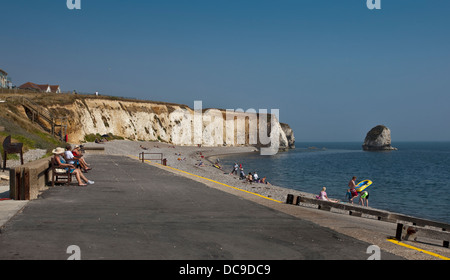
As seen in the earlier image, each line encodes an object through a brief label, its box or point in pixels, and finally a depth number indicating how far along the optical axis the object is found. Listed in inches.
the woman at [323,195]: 848.9
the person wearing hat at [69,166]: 570.9
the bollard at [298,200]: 593.0
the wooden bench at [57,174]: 574.6
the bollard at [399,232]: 379.2
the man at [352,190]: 1008.9
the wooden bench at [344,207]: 556.7
